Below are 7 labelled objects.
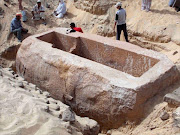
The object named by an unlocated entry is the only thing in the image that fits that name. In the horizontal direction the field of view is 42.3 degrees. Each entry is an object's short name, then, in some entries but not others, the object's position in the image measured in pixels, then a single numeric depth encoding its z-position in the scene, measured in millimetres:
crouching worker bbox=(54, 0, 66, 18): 8352
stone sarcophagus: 3236
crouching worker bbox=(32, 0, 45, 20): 7879
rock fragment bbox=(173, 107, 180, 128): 2863
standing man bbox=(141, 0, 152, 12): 6970
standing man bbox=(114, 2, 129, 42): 5949
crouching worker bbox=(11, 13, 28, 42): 6978
